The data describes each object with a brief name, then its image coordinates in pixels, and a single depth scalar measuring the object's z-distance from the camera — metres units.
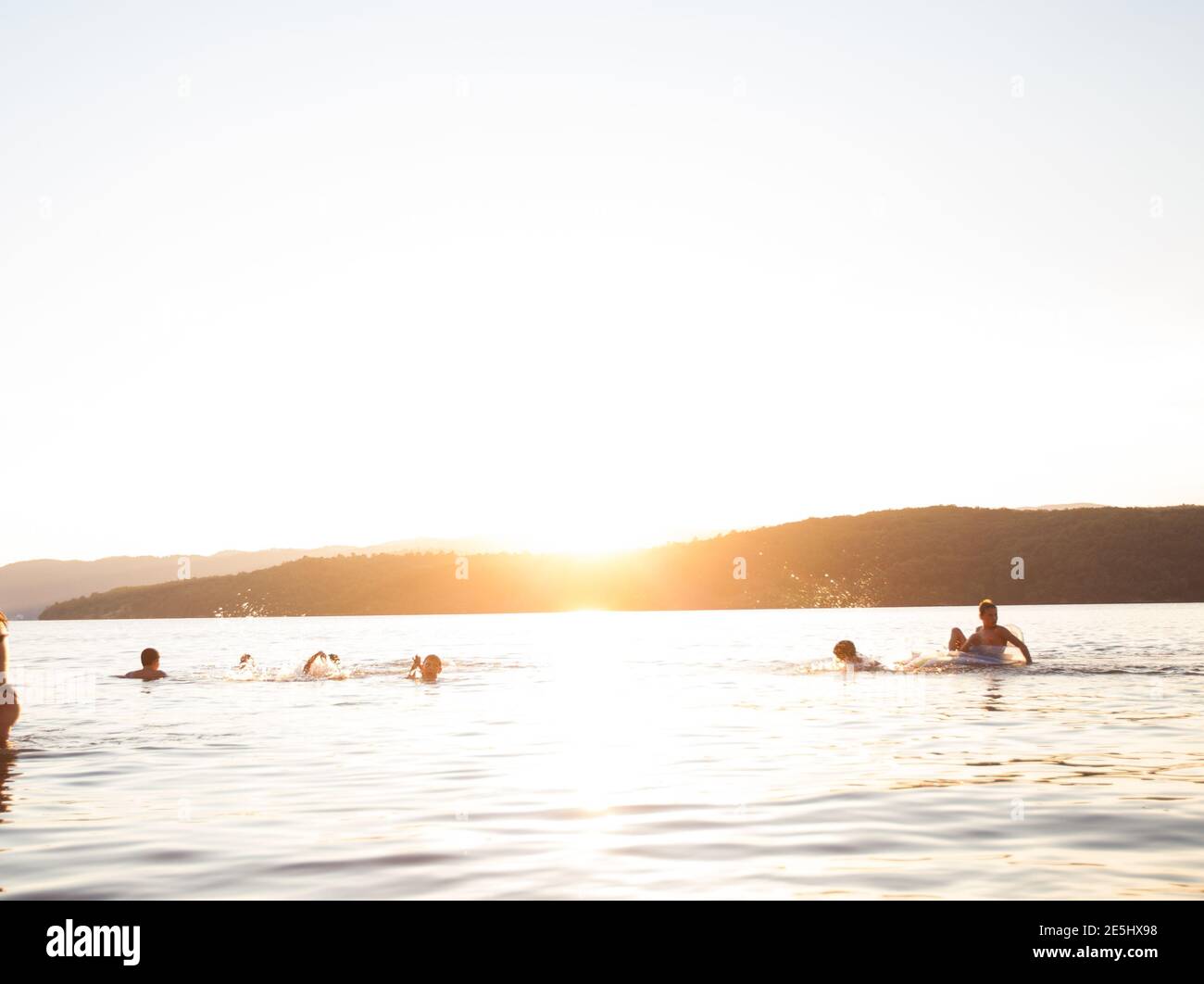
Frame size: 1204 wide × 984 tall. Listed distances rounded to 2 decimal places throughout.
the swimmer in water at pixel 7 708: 15.39
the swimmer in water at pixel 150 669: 33.22
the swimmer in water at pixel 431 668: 33.25
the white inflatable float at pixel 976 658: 32.69
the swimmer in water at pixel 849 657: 33.88
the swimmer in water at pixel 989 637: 32.34
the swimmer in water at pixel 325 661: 35.78
